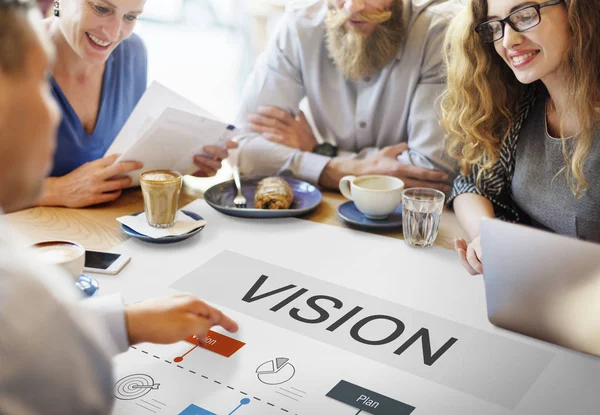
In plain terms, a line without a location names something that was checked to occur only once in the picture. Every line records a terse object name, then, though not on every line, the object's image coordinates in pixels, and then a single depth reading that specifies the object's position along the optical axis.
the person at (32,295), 0.58
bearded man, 1.79
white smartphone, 1.22
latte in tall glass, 1.38
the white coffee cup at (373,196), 1.48
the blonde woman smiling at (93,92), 1.57
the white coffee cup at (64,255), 1.08
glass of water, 1.37
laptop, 0.93
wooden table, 1.38
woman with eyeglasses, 1.33
